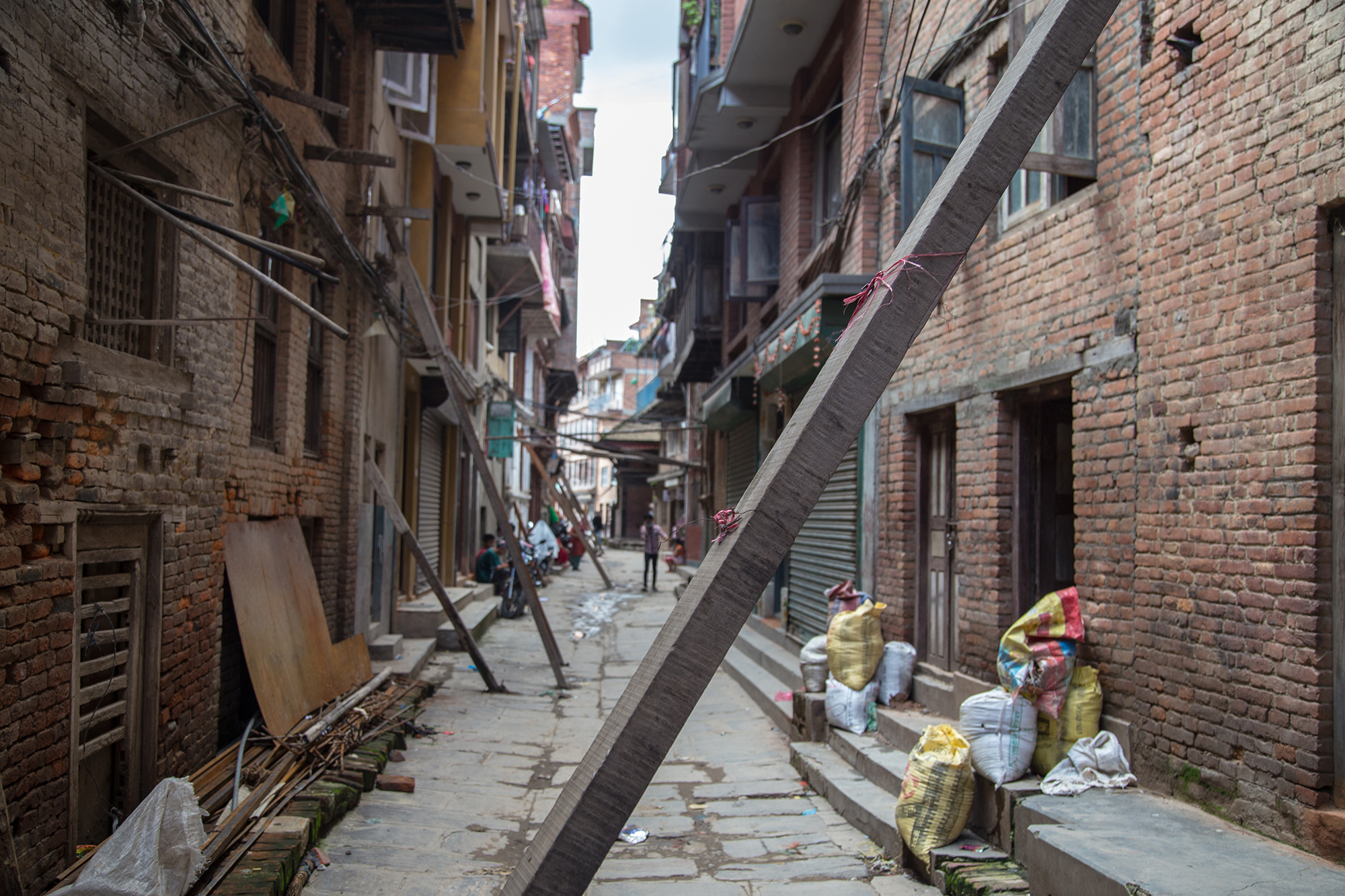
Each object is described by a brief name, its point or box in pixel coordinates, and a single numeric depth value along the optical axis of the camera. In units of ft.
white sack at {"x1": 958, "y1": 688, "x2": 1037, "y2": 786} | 17.04
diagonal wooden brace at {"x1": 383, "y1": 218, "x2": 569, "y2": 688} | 33.19
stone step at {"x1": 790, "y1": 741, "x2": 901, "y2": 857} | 18.74
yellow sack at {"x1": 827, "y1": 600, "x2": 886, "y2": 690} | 25.18
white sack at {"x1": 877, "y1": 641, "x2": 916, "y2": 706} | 25.27
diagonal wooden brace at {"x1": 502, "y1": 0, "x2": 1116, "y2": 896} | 6.74
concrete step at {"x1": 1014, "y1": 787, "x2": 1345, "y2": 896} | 11.72
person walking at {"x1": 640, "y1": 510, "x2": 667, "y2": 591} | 73.41
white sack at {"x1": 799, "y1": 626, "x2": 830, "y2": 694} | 26.63
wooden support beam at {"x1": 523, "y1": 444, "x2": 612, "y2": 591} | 73.92
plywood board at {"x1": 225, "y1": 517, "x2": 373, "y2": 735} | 20.48
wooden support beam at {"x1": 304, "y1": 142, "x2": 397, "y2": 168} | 26.61
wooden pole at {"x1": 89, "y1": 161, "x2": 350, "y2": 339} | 13.98
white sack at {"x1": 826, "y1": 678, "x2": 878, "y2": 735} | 24.63
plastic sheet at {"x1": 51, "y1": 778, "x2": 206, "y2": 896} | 12.10
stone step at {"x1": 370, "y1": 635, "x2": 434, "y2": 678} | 31.53
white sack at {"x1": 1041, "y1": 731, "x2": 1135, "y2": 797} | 16.17
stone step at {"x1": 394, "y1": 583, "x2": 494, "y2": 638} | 39.45
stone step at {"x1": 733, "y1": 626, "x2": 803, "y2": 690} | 32.53
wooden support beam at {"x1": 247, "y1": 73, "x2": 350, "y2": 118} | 21.26
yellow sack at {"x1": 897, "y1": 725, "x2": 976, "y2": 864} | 16.72
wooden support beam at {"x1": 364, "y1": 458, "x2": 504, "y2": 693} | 30.17
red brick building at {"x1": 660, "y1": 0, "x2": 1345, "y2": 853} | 13.42
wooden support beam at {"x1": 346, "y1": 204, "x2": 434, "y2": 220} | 30.99
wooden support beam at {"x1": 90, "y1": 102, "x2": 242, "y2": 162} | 14.57
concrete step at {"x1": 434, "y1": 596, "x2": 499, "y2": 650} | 40.78
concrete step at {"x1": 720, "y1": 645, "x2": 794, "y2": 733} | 29.14
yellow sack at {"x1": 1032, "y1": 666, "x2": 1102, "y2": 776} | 17.29
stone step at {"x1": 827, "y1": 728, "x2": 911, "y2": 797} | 20.72
